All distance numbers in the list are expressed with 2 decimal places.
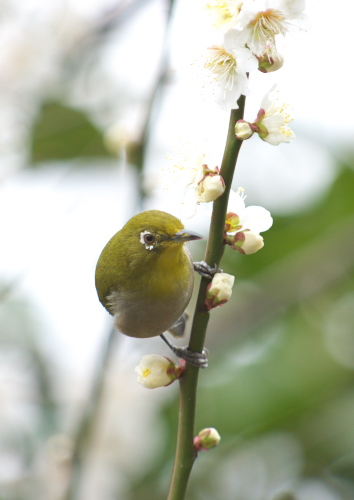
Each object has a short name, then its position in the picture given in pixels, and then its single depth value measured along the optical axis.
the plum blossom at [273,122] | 3.73
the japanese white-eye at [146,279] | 3.85
